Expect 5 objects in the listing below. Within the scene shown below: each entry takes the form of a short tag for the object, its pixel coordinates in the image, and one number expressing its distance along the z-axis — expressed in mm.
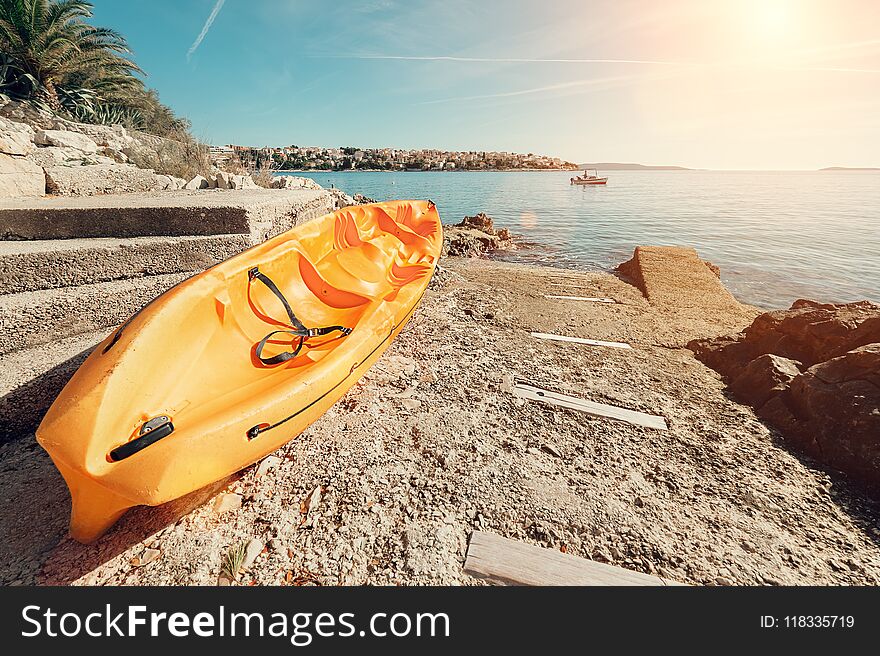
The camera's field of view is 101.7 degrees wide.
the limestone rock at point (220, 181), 7727
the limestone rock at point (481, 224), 14735
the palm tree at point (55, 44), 12898
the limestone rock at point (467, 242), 11648
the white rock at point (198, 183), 7180
